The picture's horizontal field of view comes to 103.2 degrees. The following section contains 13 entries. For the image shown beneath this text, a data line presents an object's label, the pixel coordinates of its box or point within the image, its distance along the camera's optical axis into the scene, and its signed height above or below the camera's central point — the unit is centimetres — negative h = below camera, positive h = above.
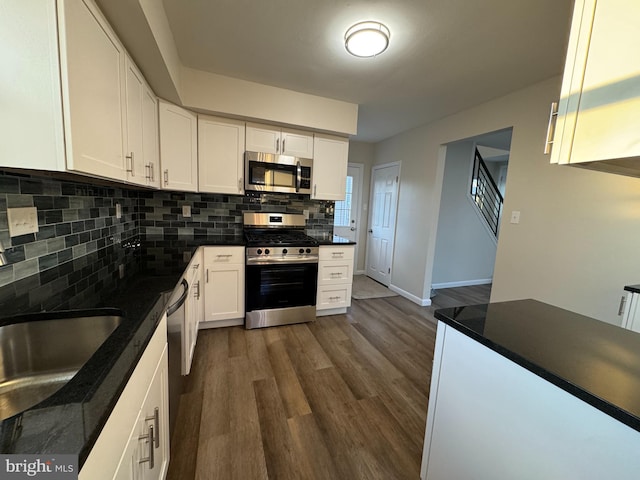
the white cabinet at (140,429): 55 -64
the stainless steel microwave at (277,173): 276 +42
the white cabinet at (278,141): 277 +79
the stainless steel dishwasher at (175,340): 124 -73
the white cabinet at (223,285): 251 -78
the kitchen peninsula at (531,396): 64 -51
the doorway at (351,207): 471 +14
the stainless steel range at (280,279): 260 -74
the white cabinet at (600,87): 54 +32
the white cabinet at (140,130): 155 +52
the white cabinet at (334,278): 296 -76
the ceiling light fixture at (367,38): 166 +118
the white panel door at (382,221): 425 -9
